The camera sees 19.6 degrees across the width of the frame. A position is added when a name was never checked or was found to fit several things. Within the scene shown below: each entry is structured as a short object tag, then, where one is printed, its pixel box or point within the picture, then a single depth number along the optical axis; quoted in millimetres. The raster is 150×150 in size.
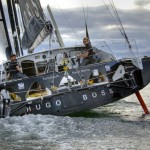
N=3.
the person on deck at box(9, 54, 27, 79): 16969
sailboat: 16281
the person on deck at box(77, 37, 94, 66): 18000
